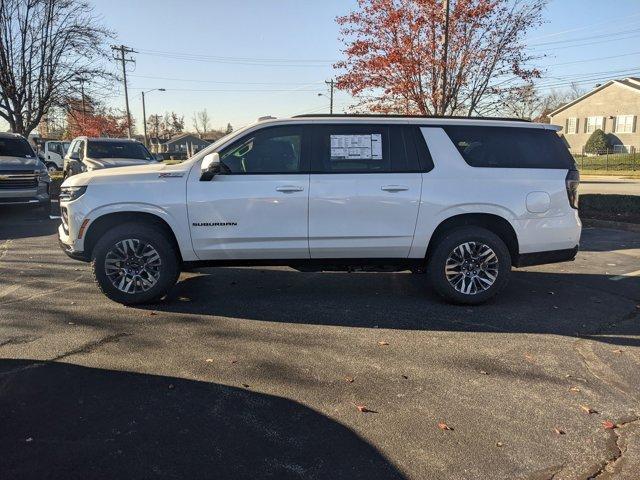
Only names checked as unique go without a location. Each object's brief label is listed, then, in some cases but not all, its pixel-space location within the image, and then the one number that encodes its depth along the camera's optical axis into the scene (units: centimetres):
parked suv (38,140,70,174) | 3134
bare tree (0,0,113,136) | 1955
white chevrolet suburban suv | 527
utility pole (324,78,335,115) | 5354
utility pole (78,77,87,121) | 2098
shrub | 4397
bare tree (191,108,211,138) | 12175
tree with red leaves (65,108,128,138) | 4139
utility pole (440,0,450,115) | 1202
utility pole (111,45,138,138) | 4403
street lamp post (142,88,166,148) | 4853
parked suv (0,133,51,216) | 1187
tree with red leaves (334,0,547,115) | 1258
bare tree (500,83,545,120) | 1335
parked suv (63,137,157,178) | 1402
